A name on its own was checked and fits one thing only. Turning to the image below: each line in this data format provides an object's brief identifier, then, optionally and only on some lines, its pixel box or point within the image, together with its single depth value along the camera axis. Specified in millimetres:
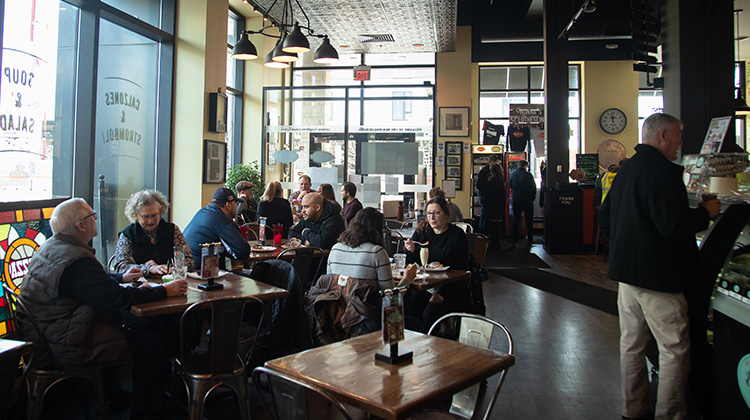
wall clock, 13781
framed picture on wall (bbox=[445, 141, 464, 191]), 12867
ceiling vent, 11000
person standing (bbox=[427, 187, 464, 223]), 7725
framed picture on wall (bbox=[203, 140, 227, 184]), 7590
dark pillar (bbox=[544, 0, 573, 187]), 10422
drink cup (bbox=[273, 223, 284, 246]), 5582
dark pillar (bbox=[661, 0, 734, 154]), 6254
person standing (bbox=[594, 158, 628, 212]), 9453
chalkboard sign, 11211
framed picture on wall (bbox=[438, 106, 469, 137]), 12727
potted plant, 9180
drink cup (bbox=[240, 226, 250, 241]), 5863
